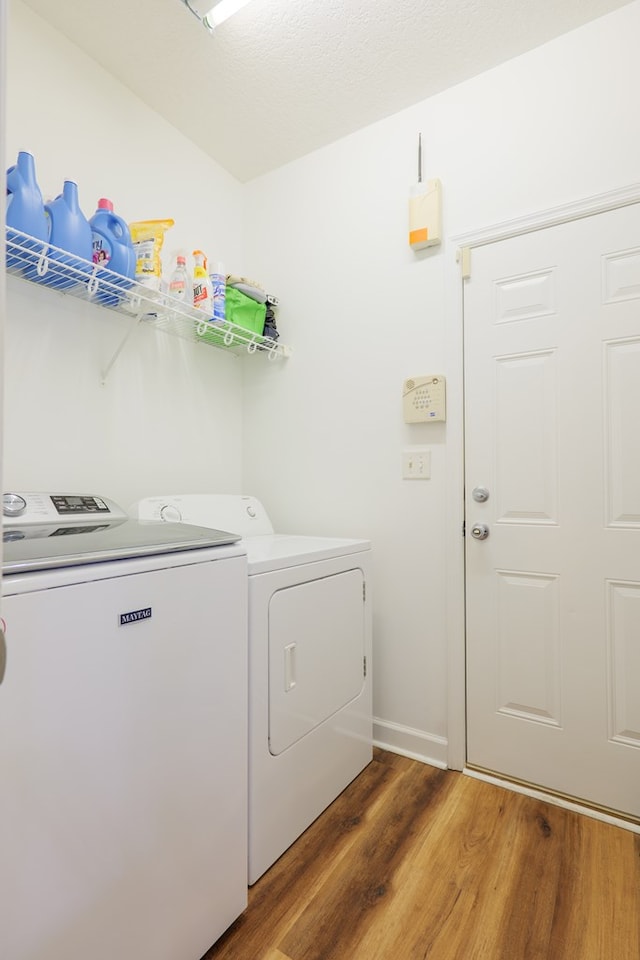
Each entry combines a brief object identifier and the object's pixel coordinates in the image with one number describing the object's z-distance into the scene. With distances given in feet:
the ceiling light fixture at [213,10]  4.87
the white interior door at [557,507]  5.08
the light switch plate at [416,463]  6.30
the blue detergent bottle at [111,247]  5.08
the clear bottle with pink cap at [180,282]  6.03
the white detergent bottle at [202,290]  6.25
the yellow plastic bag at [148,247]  5.46
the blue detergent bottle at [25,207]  4.32
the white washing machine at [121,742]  2.48
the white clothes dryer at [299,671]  4.24
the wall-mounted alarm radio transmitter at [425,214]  6.13
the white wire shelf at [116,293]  4.59
